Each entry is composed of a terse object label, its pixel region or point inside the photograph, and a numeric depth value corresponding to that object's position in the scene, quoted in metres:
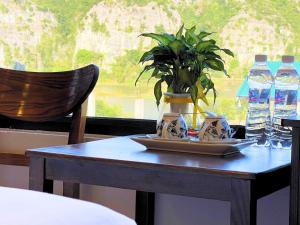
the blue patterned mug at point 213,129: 1.97
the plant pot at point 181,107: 2.09
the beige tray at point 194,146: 1.92
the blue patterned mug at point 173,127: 2.01
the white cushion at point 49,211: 1.33
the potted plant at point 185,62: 2.09
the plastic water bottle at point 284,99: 2.07
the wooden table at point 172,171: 1.71
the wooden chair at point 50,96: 2.27
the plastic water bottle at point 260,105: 2.11
